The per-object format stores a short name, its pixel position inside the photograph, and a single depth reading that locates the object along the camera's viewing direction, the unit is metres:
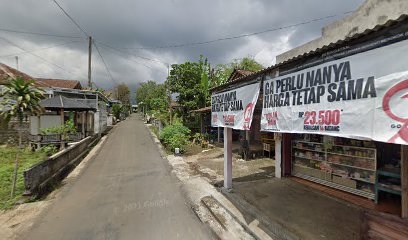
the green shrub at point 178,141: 13.73
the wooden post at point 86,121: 18.58
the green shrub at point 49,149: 13.01
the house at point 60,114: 15.33
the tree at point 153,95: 28.99
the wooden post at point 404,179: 4.28
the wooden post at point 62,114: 14.95
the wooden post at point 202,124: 19.08
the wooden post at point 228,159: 6.87
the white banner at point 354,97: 2.40
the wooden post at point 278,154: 8.12
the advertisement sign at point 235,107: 5.34
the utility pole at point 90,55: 22.76
